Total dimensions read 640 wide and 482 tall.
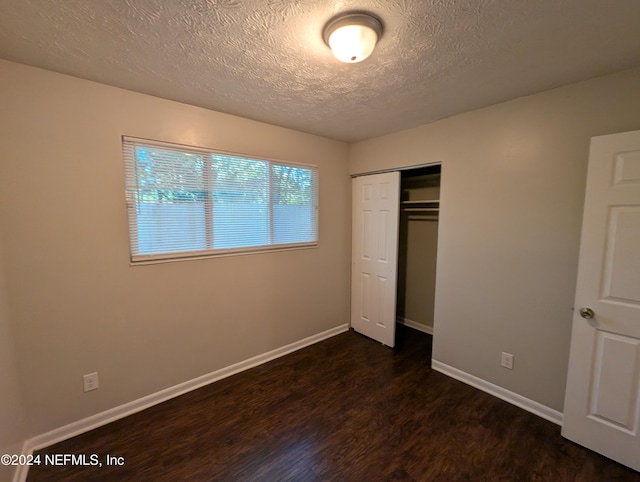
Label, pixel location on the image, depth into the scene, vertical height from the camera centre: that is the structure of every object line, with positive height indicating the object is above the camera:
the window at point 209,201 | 2.05 +0.15
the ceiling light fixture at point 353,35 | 1.23 +0.88
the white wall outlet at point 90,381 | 1.90 -1.17
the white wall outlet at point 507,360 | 2.21 -1.18
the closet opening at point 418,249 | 3.47 -0.41
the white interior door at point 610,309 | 1.58 -0.56
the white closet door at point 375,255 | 3.04 -0.44
